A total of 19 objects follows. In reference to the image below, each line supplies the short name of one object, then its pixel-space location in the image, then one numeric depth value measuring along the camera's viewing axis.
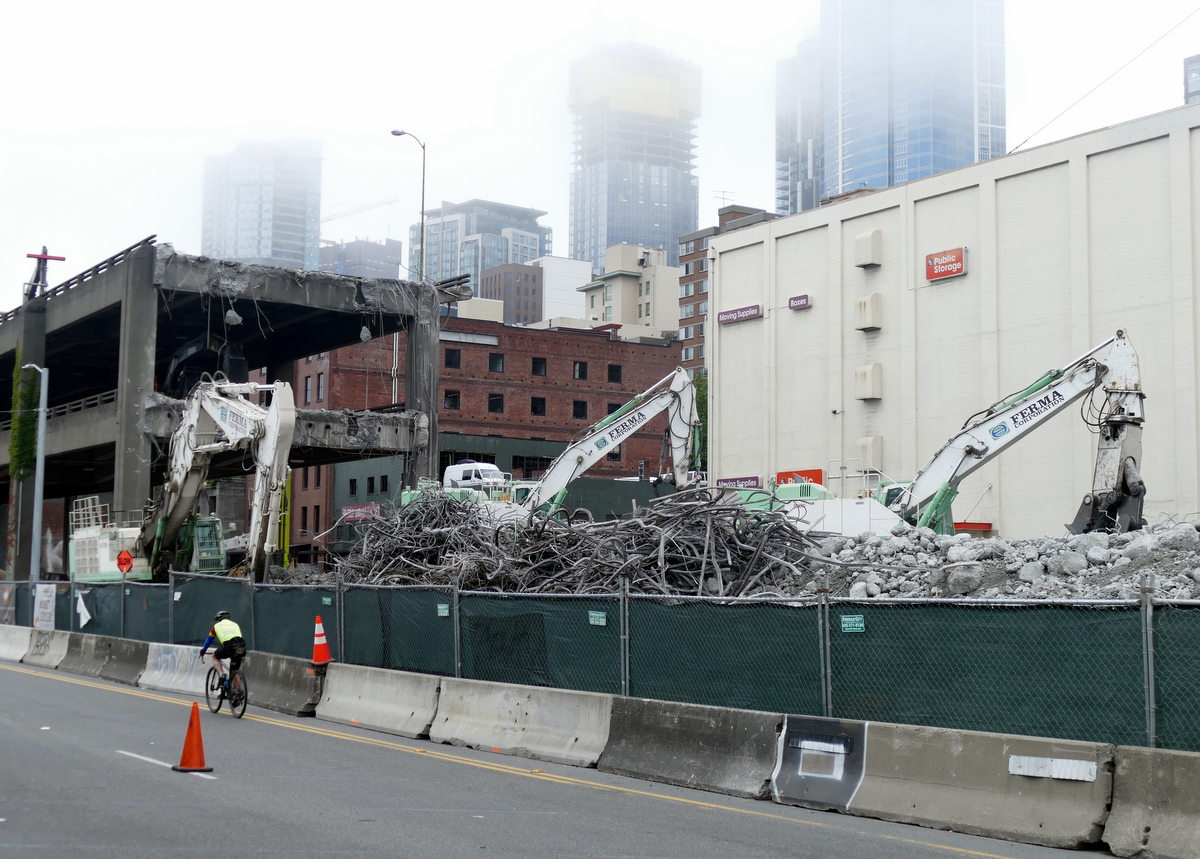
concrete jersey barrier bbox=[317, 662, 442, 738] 16.23
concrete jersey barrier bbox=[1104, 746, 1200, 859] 8.83
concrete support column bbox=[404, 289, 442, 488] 45.31
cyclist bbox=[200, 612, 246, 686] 18.19
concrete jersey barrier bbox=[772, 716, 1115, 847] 9.47
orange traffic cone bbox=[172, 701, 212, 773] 12.29
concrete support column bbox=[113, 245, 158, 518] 40.06
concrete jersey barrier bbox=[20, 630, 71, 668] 27.30
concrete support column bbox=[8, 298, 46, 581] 48.03
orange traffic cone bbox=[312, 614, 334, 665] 18.30
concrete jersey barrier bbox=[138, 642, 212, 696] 21.77
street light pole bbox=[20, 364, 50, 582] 40.38
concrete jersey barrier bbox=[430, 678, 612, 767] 13.72
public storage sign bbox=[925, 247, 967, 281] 46.47
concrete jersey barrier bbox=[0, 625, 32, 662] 29.52
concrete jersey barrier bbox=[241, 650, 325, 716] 18.52
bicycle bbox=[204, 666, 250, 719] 17.88
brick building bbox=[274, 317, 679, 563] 74.38
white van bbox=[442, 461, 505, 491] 52.75
